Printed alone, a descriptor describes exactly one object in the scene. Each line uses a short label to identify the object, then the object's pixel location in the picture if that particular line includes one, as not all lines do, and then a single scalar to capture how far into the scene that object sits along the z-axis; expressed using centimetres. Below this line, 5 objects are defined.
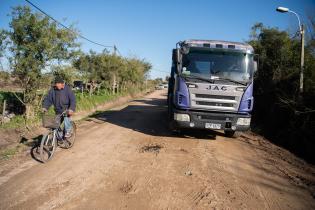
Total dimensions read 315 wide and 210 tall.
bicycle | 671
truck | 871
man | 721
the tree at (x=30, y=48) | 1144
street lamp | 1182
